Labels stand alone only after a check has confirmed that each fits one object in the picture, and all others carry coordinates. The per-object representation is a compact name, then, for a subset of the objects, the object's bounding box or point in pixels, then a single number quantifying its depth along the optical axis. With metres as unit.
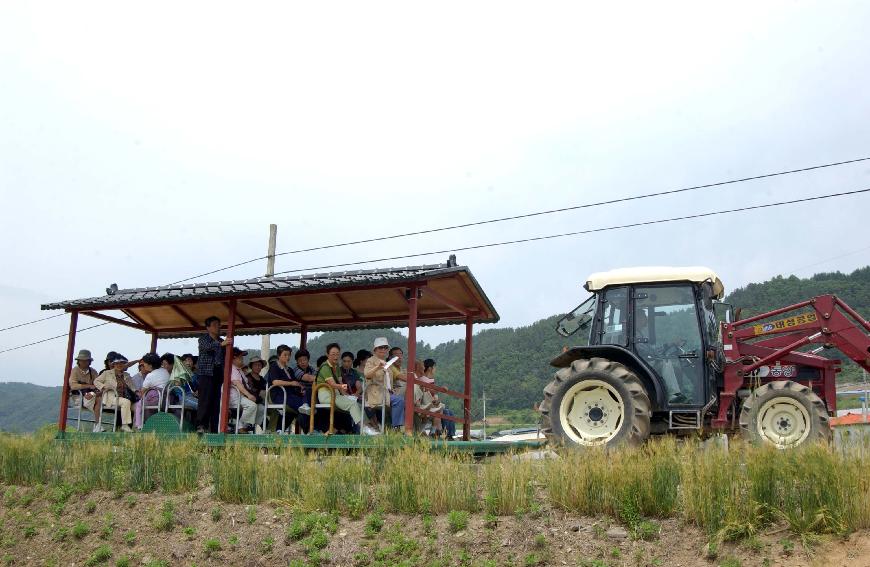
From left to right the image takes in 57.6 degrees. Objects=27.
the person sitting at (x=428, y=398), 12.05
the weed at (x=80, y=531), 9.16
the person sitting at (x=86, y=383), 13.86
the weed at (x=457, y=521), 7.52
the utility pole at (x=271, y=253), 21.49
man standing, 12.48
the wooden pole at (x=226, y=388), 12.11
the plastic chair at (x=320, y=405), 11.19
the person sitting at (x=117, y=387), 13.40
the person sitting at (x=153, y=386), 12.93
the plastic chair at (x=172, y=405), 12.59
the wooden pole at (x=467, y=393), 13.61
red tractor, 9.13
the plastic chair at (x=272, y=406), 11.90
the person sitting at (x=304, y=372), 12.06
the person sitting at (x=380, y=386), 11.16
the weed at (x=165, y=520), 8.82
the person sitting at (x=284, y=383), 12.03
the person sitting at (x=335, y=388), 11.45
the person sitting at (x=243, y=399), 12.28
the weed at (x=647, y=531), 6.95
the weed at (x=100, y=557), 8.45
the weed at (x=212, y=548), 8.08
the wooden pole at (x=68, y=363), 13.95
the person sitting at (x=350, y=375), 12.33
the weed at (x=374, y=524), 7.80
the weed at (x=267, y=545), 7.86
